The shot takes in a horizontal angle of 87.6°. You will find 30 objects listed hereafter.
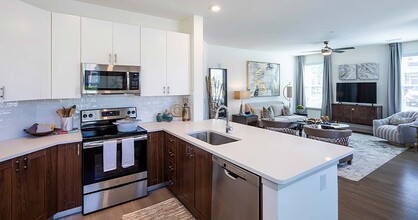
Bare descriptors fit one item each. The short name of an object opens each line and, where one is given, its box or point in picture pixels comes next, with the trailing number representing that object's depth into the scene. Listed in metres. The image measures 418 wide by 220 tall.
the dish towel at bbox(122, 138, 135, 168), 2.73
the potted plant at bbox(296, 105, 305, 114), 7.80
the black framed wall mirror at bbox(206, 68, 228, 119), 6.36
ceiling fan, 5.68
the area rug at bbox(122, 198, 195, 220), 2.51
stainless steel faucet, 2.76
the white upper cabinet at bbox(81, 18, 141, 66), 2.81
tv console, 6.69
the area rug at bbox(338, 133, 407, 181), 3.88
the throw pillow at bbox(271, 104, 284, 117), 7.61
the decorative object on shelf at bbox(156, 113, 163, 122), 3.65
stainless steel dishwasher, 1.58
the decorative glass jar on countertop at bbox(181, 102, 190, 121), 3.77
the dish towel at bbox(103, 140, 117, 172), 2.61
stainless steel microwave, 2.80
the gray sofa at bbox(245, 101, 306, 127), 7.04
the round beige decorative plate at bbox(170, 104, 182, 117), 3.85
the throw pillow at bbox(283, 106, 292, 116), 7.75
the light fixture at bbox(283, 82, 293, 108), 8.41
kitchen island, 1.45
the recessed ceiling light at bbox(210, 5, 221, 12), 3.29
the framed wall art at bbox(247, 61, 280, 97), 7.64
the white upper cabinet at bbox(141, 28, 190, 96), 3.28
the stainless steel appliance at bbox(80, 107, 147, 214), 2.57
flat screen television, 6.87
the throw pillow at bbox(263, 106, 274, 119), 7.00
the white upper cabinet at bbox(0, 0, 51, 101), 2.08
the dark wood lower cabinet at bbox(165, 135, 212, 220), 2.15
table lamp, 6.89
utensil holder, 2.84
